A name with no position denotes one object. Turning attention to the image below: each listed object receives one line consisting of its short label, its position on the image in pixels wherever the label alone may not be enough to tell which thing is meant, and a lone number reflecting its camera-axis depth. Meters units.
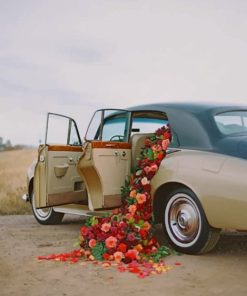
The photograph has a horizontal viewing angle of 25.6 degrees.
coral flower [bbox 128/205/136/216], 6.43
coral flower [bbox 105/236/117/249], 6.15
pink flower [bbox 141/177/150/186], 6.50
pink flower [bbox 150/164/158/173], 6.50
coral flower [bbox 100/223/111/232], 6.36
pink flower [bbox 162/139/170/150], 6.51
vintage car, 5.69
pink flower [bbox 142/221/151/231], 6.38
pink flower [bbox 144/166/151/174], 6.53
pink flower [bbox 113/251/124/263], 5.94
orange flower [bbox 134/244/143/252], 6.13
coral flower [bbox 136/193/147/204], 6.46
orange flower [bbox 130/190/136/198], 6.53
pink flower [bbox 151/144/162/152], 6.58
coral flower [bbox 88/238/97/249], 6.29
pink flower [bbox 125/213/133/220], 6.40
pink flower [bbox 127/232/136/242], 6.21
